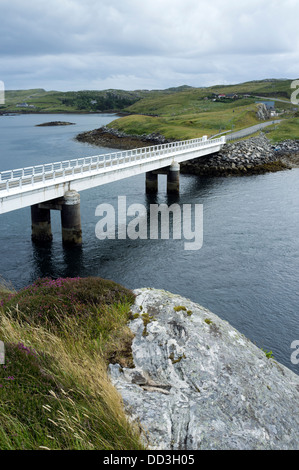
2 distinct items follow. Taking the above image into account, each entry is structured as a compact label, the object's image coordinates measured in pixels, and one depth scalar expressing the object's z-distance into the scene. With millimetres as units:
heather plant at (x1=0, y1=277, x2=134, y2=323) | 12664
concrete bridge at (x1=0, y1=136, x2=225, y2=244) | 33062
